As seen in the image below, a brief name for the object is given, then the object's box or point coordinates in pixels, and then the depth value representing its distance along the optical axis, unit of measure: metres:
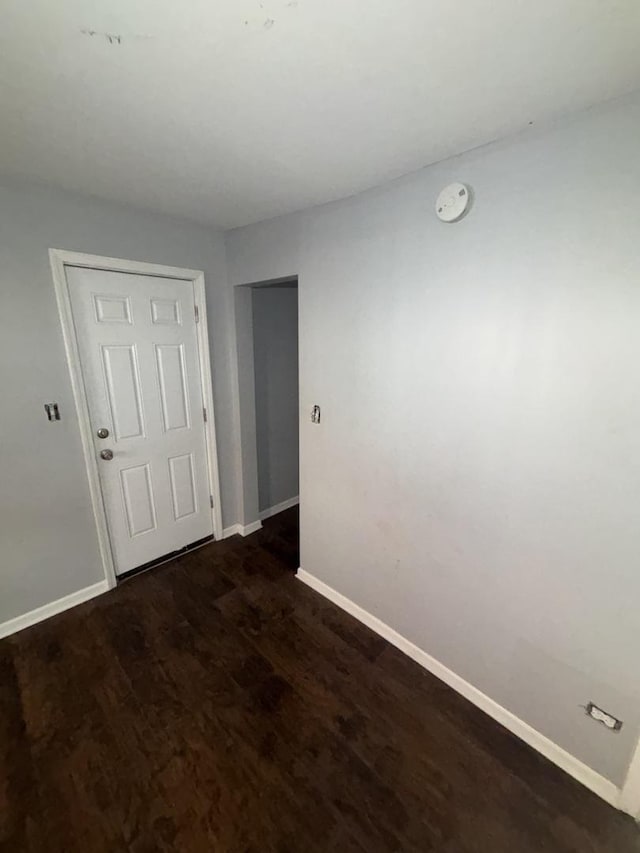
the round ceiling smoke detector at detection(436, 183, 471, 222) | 1.32
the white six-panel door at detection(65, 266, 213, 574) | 2.05
